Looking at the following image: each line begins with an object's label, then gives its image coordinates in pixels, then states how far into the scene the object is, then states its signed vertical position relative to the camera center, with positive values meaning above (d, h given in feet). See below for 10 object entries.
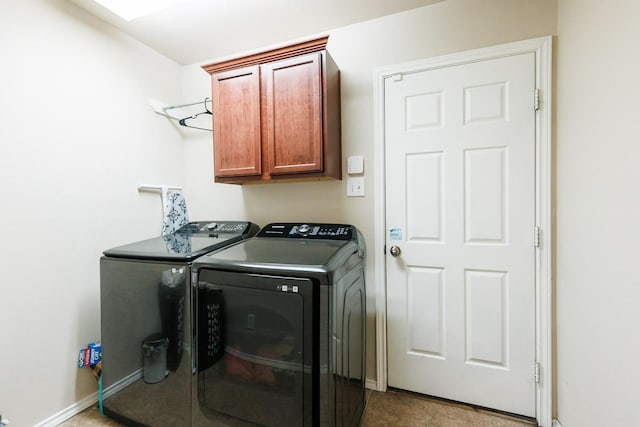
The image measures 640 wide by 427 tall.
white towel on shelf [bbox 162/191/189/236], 7.14 -0.10
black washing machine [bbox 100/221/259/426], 4.56 -2.13
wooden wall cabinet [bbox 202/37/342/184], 5.50 +1.96
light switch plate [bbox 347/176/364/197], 6.21 +0.46
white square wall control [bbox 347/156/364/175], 6.17 +0.95
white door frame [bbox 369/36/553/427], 4.92 -0.03
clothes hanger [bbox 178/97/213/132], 7.11 +2.37
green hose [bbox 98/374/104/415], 5.32 -3.63
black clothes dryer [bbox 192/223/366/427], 3.74 -1.90
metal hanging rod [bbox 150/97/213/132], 7.16 +2.64
